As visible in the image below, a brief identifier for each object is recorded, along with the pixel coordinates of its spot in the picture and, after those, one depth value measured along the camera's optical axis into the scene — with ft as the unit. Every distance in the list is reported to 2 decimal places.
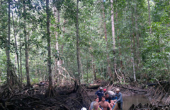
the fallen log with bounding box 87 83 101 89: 49.10
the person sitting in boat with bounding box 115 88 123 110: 25.04
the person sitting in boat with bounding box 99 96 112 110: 19.81
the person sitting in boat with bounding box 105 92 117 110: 24.07
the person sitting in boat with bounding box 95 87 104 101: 26.65
